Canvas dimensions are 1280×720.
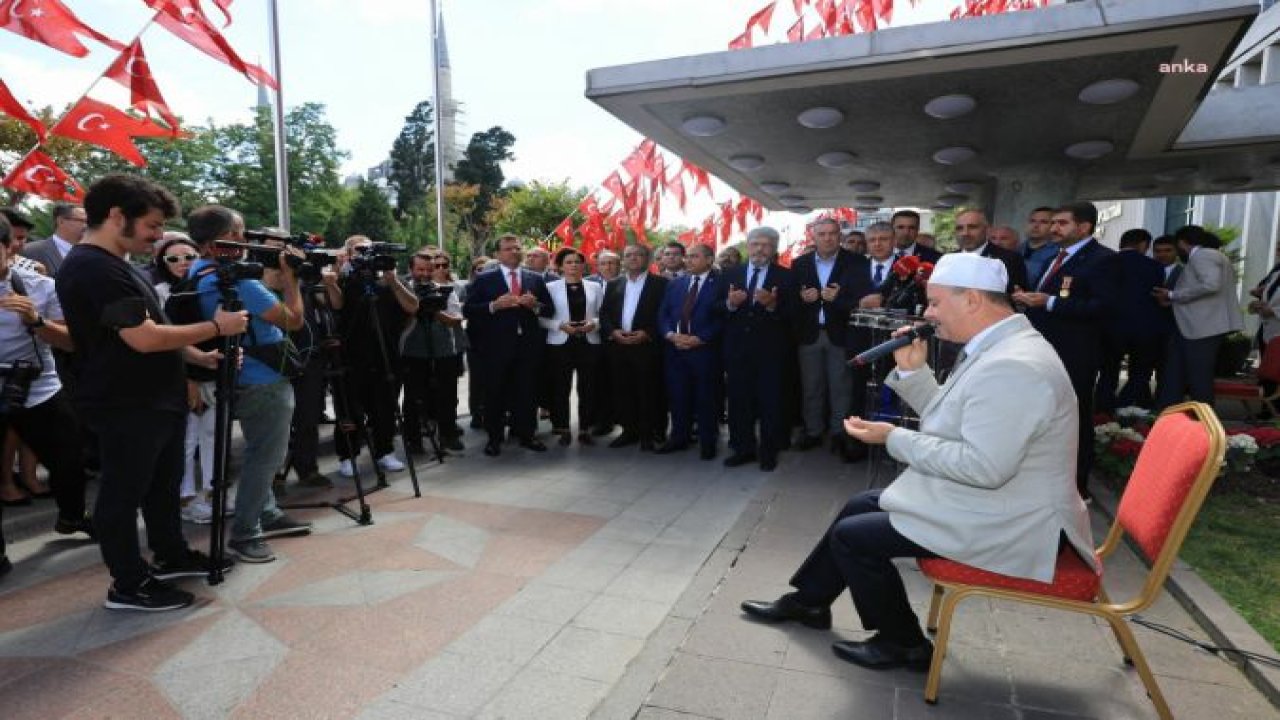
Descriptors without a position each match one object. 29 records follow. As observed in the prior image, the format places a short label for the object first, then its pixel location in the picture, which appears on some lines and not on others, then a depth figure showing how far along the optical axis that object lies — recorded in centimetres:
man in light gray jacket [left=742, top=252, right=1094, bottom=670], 231
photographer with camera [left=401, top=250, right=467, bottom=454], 673
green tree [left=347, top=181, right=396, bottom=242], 3975
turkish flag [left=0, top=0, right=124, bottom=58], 564
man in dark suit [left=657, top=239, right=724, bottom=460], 666
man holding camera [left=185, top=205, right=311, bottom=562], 383
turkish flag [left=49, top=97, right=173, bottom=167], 619
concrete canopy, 489
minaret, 6831
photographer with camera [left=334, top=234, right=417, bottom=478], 614
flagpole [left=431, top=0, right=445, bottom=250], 1709
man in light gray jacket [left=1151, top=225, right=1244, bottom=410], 709
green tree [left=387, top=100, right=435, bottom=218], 6116
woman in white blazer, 741
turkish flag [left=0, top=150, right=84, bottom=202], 652
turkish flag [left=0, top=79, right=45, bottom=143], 545
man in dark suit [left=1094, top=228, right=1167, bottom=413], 750
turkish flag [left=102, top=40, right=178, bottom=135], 688
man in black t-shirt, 318
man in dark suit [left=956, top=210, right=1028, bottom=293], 543
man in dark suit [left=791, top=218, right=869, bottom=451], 629
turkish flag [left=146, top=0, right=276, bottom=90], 670
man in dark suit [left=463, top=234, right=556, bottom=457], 695
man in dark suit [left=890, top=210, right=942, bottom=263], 624
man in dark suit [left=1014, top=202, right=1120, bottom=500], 483
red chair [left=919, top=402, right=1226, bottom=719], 224
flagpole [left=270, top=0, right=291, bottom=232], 1102
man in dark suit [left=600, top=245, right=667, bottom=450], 711
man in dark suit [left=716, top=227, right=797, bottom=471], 620
